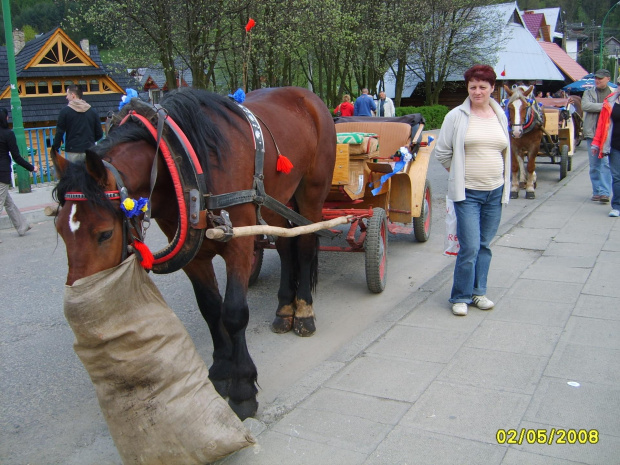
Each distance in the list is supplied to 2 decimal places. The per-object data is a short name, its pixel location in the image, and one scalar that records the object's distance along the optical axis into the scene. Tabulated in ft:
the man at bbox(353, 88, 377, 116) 67.05
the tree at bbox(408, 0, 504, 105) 93.30
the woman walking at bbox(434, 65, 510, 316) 15.87
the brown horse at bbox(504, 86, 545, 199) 33.83
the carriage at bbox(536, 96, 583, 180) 39.14
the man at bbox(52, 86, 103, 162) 32.12
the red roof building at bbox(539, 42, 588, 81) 145.69
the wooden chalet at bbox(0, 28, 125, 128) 100.58
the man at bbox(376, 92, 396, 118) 70.79
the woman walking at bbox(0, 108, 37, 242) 27.84
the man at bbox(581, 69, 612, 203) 31.50
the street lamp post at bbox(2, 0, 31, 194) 40.42
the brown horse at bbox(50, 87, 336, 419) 8.52
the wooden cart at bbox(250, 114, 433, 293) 18.40
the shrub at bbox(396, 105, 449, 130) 89.10
